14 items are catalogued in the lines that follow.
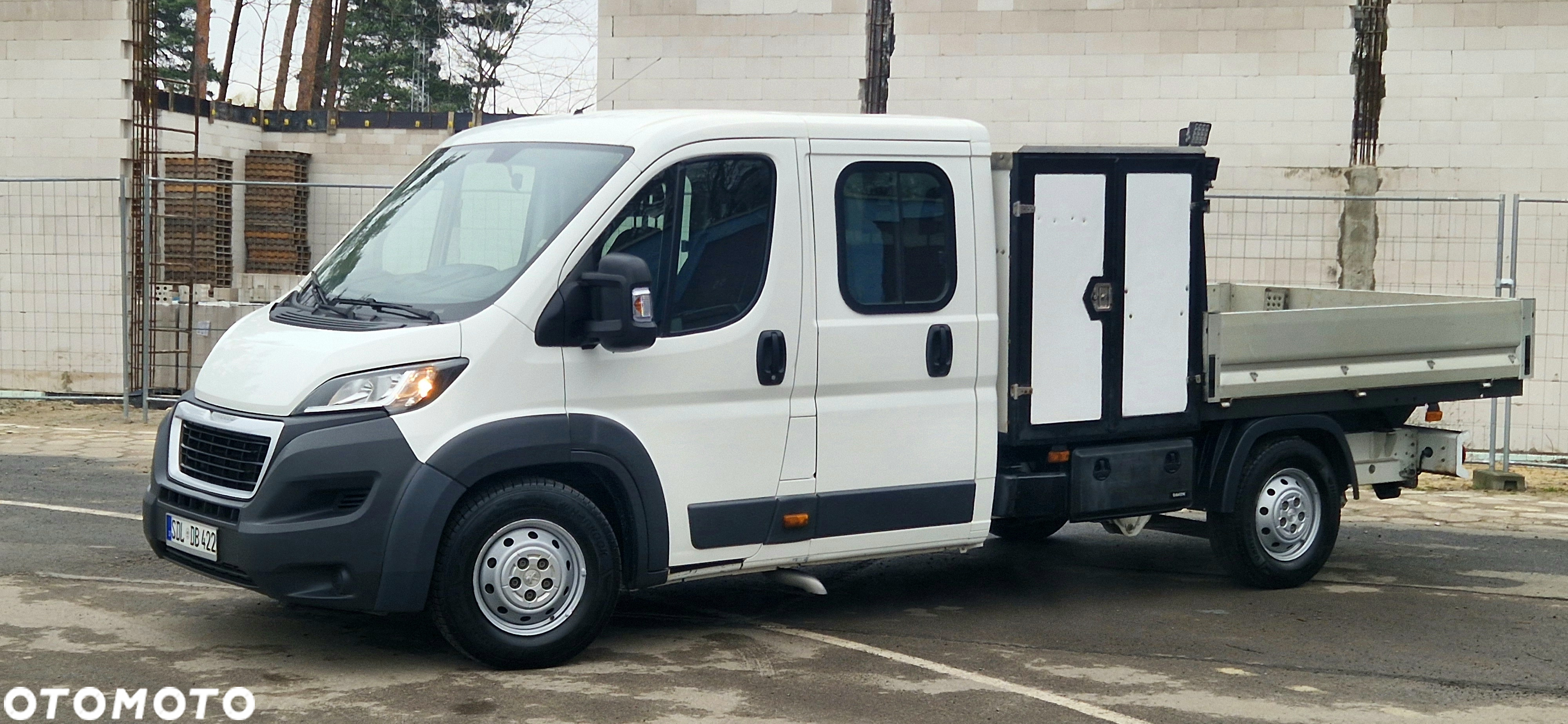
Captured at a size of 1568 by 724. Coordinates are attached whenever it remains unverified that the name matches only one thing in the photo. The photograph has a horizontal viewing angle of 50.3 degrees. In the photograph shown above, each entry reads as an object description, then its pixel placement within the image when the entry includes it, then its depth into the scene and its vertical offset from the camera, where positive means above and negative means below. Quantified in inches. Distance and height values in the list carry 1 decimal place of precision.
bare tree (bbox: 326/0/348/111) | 1419.8 +201.8
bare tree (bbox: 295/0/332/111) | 1305.4 +189.6
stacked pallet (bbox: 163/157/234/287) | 867.4 +32.9
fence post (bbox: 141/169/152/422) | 581.3 +15.0
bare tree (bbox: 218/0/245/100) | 1480.1 +211.2
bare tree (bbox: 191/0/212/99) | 1252.5 +186.4
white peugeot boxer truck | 233.6 -12.1
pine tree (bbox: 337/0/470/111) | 1512.1 +212.7
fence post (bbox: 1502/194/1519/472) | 465.3 +6.6
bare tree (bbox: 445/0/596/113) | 1424.7 +227.1
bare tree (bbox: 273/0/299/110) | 1418.6 +205.0
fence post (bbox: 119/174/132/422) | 571.5 -0.2
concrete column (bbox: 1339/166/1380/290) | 595.2 +26.0
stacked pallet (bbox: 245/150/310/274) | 947.3 +37.0
